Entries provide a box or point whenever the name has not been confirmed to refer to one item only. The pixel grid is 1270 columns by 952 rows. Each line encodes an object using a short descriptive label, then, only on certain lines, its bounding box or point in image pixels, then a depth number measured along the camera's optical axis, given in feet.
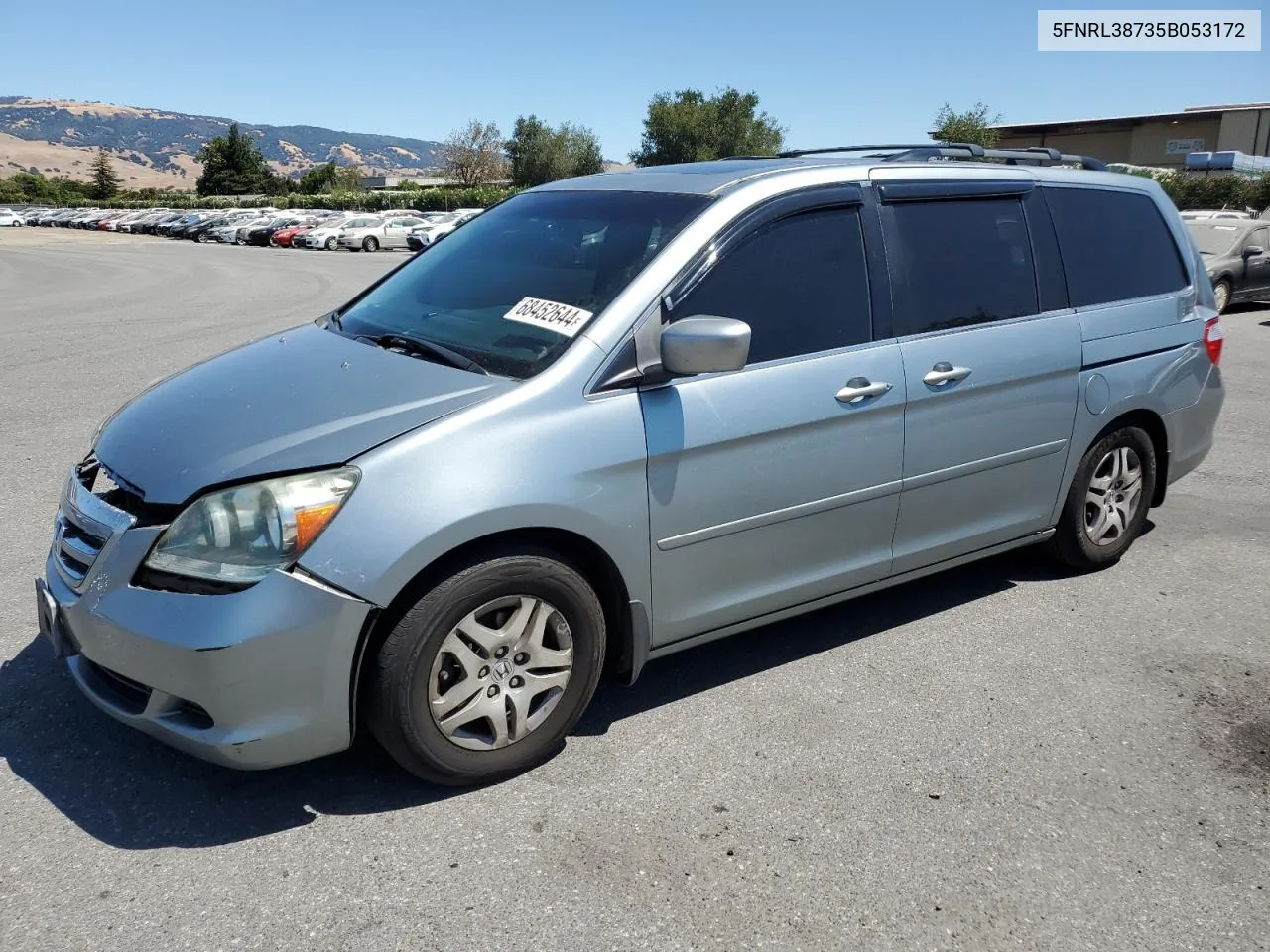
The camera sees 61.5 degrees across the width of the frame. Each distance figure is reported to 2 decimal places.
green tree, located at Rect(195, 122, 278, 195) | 321.11
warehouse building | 173.88
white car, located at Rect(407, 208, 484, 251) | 134.70
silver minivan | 9.32
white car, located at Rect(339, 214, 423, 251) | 138.92
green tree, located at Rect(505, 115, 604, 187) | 310.04
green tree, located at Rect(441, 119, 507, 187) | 317.42
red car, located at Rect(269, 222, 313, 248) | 147.02
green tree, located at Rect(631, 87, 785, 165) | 310.04
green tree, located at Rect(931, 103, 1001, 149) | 158.10
